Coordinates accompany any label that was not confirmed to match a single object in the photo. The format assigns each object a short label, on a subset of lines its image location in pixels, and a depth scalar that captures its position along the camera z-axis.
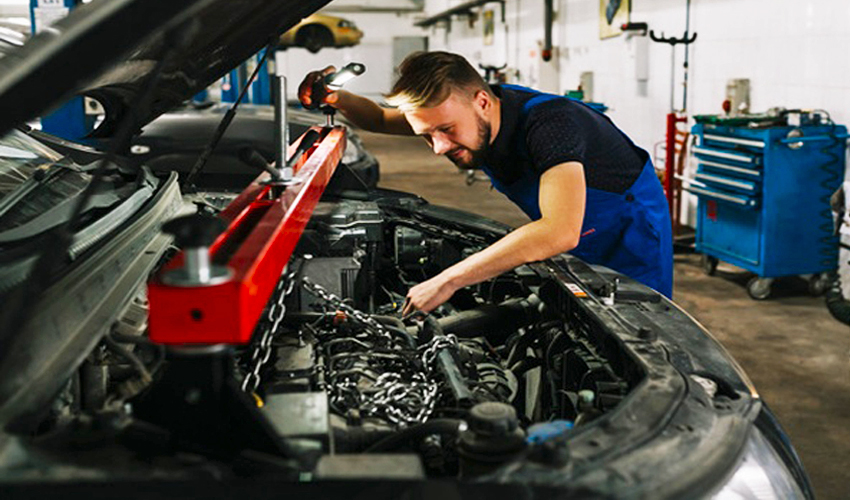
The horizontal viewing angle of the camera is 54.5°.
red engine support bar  1.05
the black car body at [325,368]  1.05
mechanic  2.01
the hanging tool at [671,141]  5.82
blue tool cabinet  4.61
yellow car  13.52
